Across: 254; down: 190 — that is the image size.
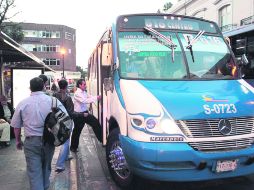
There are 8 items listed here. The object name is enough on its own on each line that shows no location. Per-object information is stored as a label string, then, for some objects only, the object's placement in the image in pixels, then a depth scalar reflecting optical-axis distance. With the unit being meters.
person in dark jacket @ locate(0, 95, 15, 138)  5.49
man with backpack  2.72
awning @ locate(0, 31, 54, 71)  4.66
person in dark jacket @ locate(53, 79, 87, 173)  4.18
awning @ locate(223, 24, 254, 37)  6.43
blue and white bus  2.78
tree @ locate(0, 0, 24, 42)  16.66
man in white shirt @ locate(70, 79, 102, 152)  4.69
